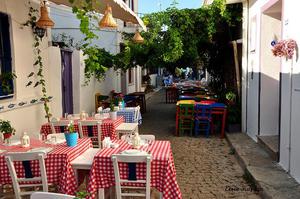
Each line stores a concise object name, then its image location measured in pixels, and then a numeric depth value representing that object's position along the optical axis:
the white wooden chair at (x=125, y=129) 6.13
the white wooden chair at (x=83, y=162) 3.82
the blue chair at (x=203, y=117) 8.80
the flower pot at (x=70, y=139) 4.16
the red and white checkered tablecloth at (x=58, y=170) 3.69
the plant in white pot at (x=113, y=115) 6.48
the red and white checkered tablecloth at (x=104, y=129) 5.86
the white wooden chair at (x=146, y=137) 4.58
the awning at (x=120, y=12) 5.70
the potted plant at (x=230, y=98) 9.70
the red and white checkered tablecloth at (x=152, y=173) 3.60
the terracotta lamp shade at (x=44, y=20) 5.88
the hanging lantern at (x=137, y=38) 8.33
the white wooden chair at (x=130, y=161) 3.47
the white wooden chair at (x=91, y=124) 5.69
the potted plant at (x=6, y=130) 4.31
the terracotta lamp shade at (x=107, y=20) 5.57
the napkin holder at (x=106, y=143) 4.16
